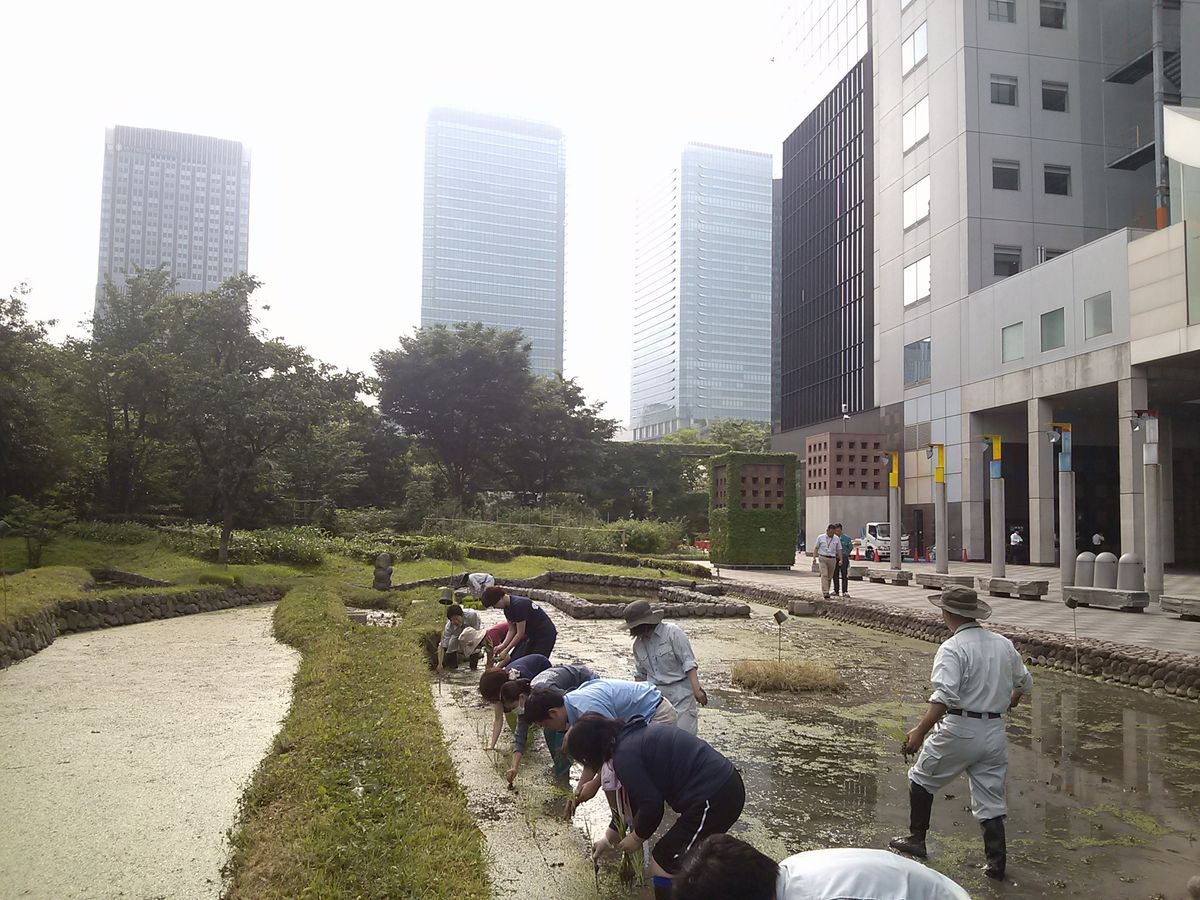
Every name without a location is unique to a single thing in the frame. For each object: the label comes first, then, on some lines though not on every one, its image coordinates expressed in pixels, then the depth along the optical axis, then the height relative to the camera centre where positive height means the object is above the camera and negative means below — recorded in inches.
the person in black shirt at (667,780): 149.3 -49.3
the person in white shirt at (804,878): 87.6 -38.9
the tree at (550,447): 1854.1 +114.2
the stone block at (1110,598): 643.5 -69.6
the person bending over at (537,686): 228.4 -52.1
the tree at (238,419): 805.2 +73.2
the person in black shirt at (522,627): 319.0 -48.1
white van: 1378.0 -58.9
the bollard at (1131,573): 699.4 -53.2
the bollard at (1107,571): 721.0 -53.8
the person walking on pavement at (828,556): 748.0 -46.3
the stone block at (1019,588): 745.0 -73.0
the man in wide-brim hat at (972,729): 189.3 -50.2
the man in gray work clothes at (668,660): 225.8 -42.3
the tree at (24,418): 886.4 +80.1
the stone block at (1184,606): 577.3 -67.0
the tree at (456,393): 1769.2 +220.2
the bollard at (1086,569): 747.4 -54.1
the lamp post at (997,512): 849.5 -5.8
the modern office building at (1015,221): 1133.1 +442.4
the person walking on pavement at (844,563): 771.4 -54.1
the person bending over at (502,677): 248.4 -55.6
